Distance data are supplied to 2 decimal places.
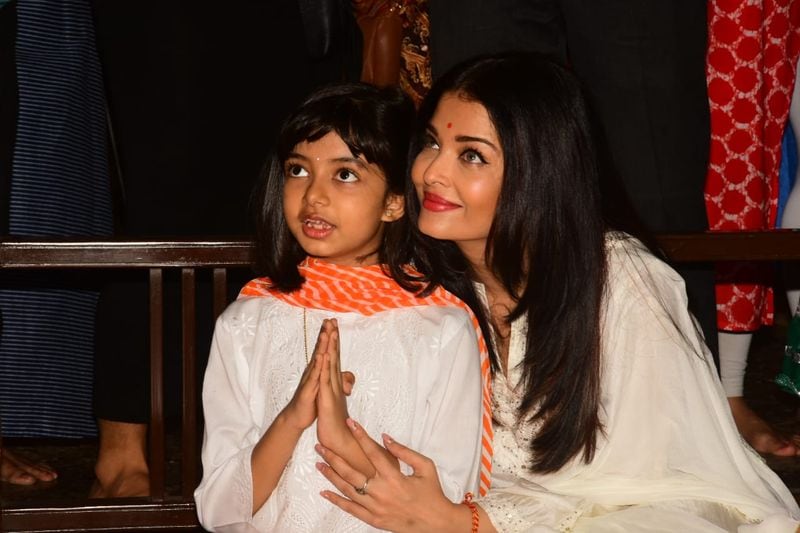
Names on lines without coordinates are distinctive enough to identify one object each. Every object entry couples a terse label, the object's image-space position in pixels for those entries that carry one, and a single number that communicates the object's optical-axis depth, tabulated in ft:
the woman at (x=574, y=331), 8.50
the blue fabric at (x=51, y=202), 11.26
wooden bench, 9.39
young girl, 8.54
